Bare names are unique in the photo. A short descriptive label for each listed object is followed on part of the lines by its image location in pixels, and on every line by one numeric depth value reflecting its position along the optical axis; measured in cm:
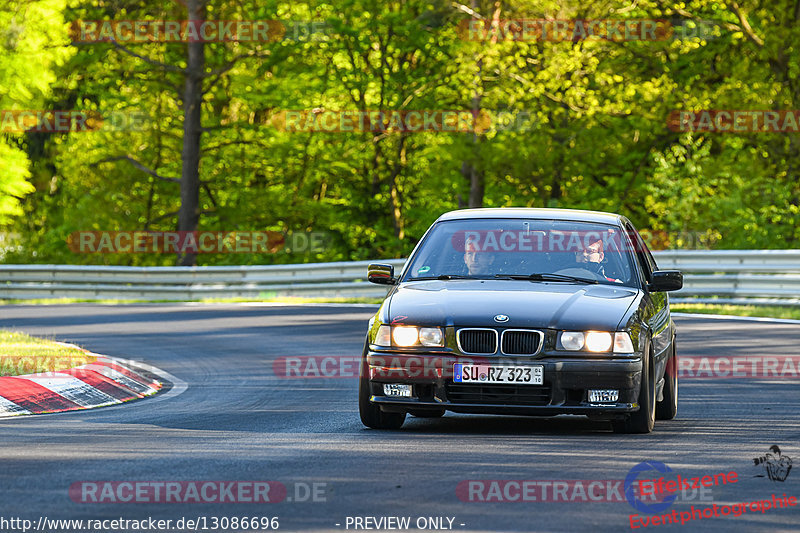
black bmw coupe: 1748
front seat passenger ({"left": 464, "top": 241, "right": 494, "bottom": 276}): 1992
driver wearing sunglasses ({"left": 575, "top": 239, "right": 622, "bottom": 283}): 1997
